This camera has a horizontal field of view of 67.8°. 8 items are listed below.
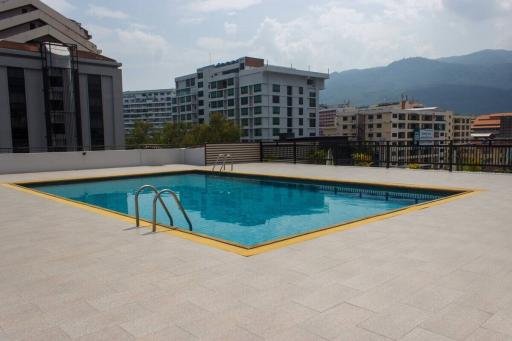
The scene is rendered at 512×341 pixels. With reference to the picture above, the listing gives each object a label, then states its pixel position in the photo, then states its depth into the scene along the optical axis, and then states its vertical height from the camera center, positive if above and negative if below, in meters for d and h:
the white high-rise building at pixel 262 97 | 78.38 +9.36
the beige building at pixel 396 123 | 98.00 +4.13
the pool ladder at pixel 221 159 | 20.15 -1.04
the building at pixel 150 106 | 152.00 +14.22
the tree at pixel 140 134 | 64.88 +1.26
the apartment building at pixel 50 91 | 38.94 +5.58
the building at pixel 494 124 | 107.38 +3.94
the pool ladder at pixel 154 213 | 5.90 -1.14
